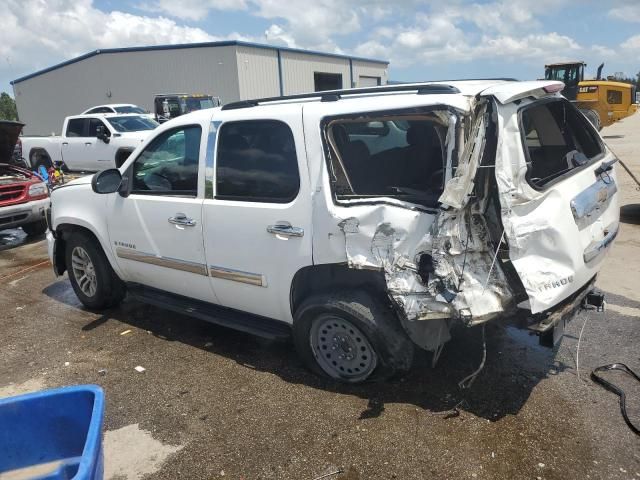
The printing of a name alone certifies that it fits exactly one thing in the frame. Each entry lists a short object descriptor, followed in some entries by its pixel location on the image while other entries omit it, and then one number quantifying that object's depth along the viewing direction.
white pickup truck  13.94
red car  8.10
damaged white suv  2.84
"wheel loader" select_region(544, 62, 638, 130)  20.50
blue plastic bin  2.12
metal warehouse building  26.61
